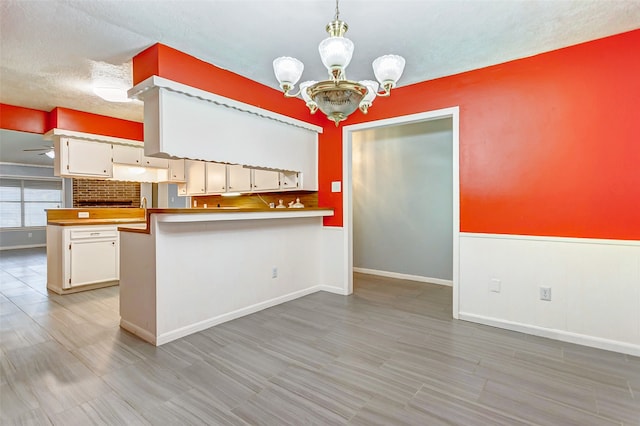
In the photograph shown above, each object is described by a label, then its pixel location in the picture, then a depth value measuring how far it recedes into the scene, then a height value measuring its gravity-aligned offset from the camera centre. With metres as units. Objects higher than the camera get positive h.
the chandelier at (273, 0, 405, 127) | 1.70 +0.79
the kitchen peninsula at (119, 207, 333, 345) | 2.60 -0.54
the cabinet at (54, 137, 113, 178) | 4.32 +0.74
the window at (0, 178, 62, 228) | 8.39 +0.31
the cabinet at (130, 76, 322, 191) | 2.58 +0.78
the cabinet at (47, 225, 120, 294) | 4.09 -0.62
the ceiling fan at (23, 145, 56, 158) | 6.19 +1.24
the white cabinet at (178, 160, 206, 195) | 5.54 +0.57
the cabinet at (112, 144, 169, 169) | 4.84 +0.85
